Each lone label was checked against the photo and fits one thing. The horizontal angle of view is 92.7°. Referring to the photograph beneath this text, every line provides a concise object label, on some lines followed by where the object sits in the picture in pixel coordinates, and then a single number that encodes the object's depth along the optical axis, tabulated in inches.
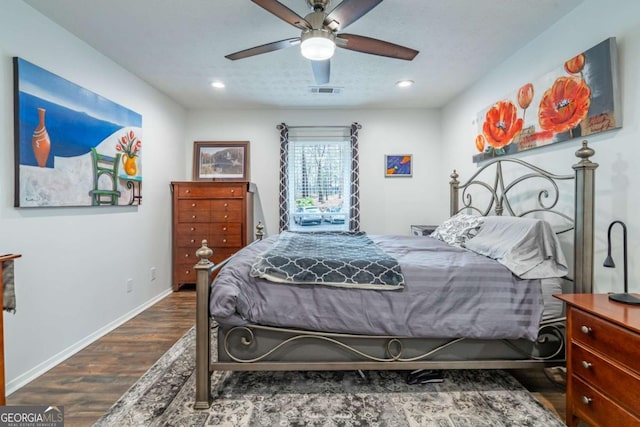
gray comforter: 68.2
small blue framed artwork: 173.6
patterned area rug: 63.7
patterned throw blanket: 68.6
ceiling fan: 67.1
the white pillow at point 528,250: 71.1
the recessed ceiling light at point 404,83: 133.1
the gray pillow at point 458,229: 102.3
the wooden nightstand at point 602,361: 48.0
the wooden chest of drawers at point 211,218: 153.5
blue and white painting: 79.0
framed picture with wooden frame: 172.9
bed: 67.7
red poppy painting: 71.5
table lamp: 57.4
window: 173.3
